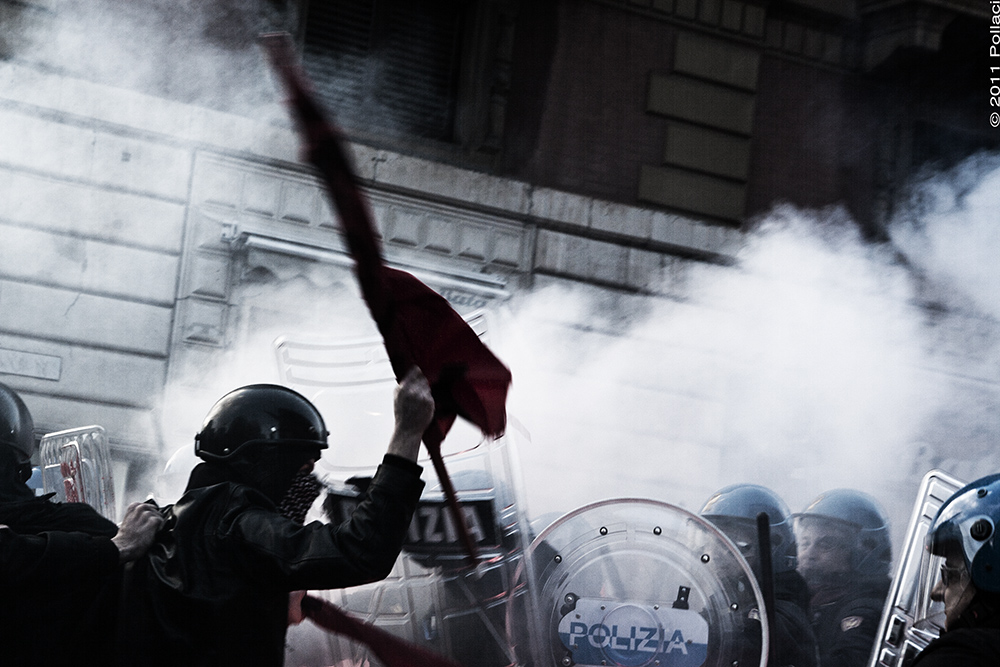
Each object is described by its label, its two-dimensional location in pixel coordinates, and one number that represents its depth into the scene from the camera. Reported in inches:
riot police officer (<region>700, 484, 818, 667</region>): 118.7
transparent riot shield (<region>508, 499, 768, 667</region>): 96.3
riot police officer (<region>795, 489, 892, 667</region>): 128.0
